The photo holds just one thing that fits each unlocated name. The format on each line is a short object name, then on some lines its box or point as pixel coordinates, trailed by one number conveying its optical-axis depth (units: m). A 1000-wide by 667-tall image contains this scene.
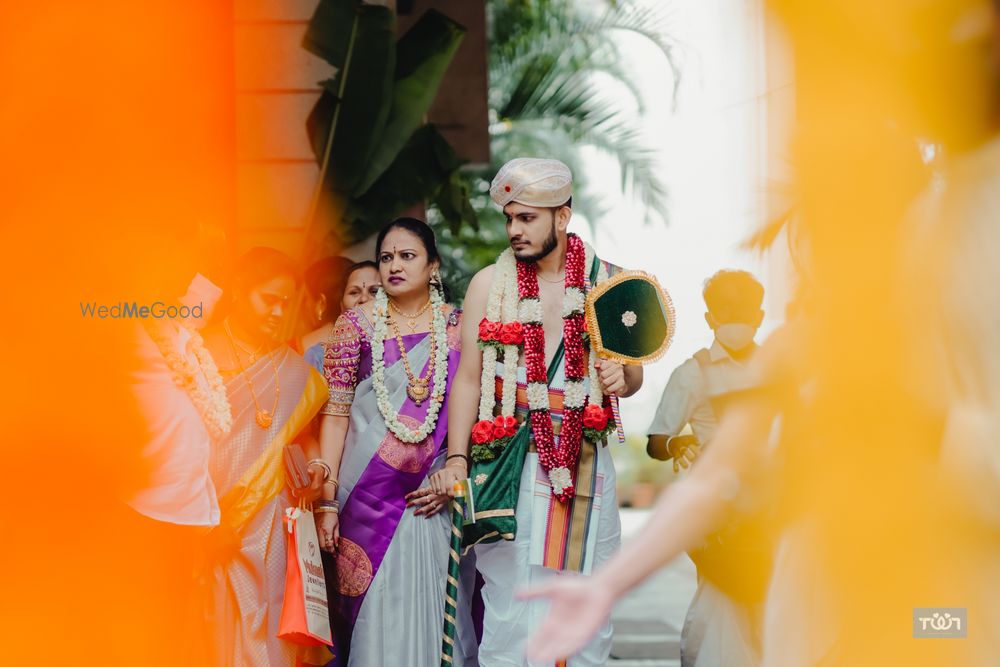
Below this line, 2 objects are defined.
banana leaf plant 5.38
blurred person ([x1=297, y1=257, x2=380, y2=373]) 4.93
